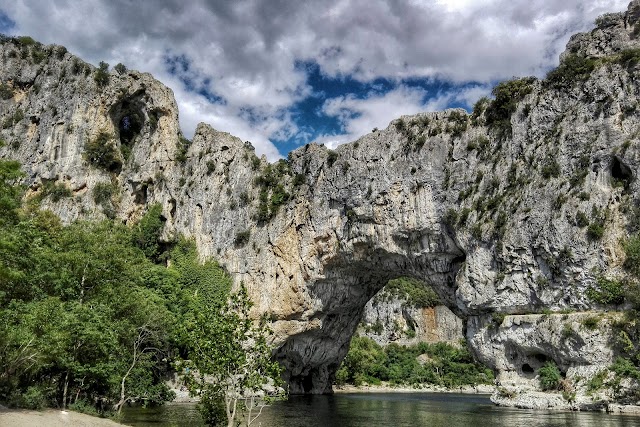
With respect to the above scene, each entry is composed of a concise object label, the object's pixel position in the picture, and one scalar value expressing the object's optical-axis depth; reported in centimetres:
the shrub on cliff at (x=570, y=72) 3600
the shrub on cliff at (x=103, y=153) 5500
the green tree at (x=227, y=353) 1566
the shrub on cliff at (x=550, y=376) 3186
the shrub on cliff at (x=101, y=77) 5672
